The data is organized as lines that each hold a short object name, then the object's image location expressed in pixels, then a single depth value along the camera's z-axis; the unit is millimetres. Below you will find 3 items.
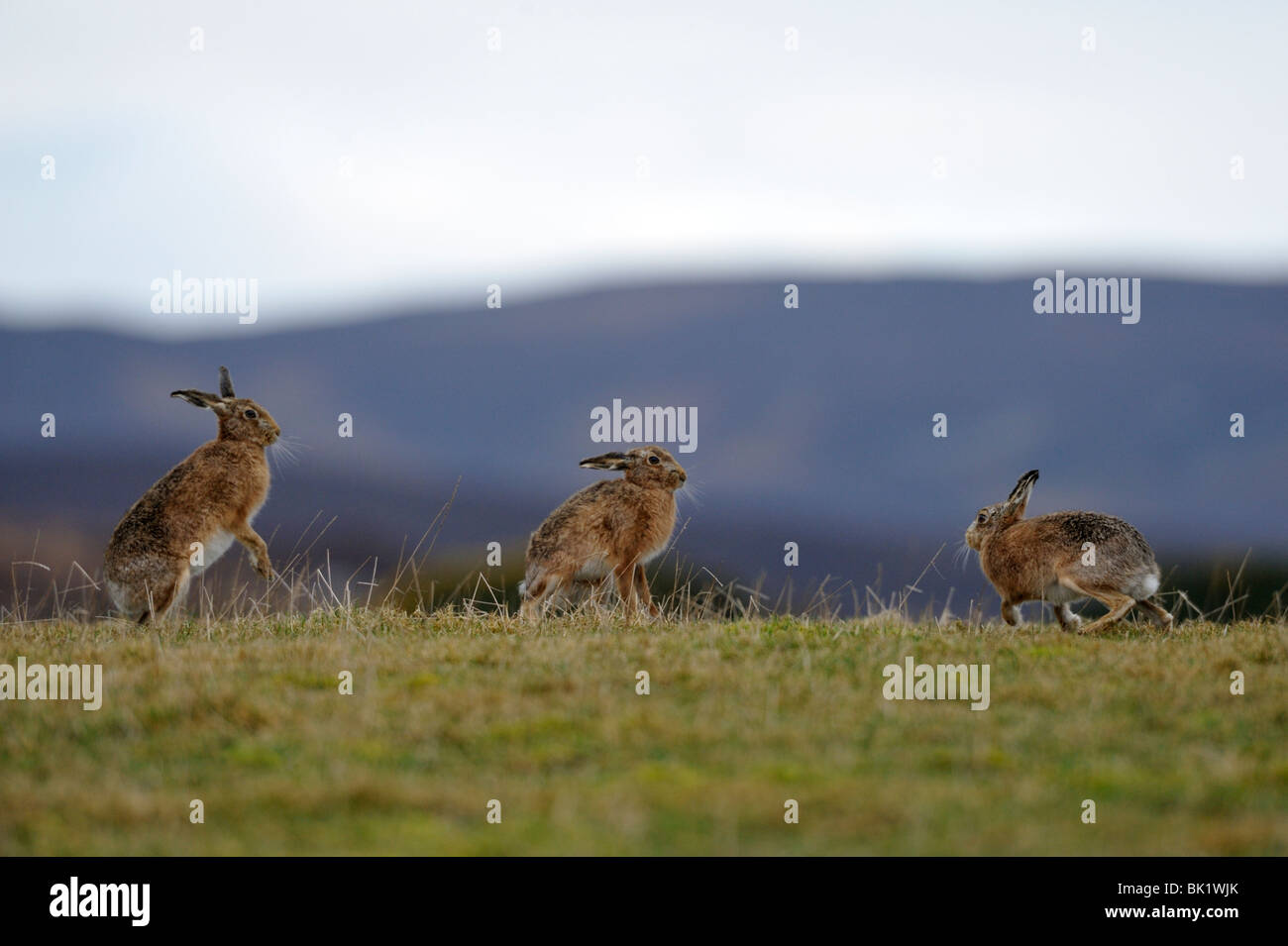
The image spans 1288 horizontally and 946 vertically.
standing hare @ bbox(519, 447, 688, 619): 12172
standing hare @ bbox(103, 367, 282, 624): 11414
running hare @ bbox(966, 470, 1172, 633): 10930
